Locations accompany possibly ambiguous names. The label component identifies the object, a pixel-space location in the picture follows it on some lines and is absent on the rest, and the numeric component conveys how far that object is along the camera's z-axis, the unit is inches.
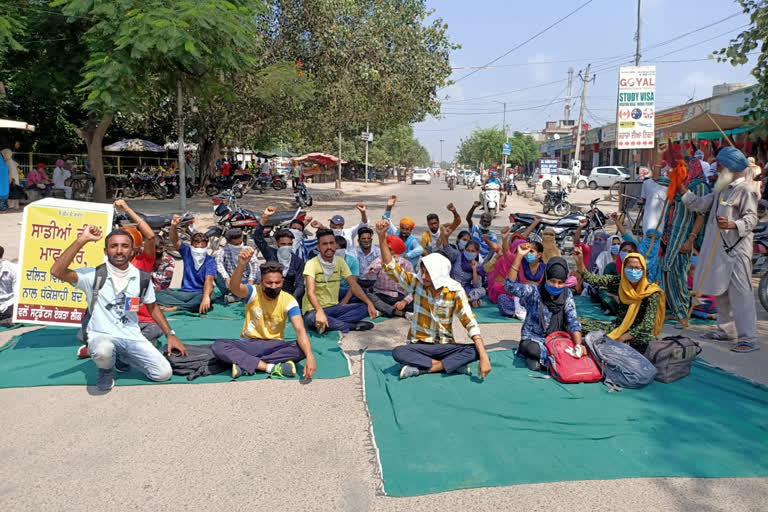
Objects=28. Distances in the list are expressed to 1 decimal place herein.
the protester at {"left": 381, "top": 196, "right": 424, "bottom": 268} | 314.8
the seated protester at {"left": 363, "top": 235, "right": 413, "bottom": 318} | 287.6
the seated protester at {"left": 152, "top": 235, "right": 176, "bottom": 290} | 289.8
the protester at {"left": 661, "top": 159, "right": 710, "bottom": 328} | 266.8
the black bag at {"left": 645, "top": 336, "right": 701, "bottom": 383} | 199.6
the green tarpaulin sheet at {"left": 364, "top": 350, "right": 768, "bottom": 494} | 139.4
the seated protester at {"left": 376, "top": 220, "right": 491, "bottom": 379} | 194.4
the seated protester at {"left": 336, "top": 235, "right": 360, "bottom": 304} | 274.5
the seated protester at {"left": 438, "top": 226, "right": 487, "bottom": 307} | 312.0
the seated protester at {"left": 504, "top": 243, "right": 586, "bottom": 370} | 207.0
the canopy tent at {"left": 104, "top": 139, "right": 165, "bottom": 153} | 1008.1
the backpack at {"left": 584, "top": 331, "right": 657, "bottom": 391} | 192.9
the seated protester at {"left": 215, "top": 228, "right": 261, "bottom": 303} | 308.0
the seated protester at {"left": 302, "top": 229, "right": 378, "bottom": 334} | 256.1
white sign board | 636.1
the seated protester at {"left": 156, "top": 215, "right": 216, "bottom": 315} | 289.3
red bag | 197.3
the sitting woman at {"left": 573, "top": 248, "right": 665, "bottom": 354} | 212.8
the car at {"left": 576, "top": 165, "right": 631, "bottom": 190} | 1542.2
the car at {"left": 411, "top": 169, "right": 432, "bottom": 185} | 2330.2
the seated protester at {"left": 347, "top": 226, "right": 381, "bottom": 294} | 296.8
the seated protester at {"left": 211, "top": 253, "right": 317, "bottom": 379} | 195.9
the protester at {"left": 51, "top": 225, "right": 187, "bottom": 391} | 180.5
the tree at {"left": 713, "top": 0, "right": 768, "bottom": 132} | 337.4
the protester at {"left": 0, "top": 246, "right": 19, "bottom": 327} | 258.4
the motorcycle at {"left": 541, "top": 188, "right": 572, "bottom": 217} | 808.3
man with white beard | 231.1
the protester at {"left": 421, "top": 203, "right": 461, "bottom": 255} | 335.3
